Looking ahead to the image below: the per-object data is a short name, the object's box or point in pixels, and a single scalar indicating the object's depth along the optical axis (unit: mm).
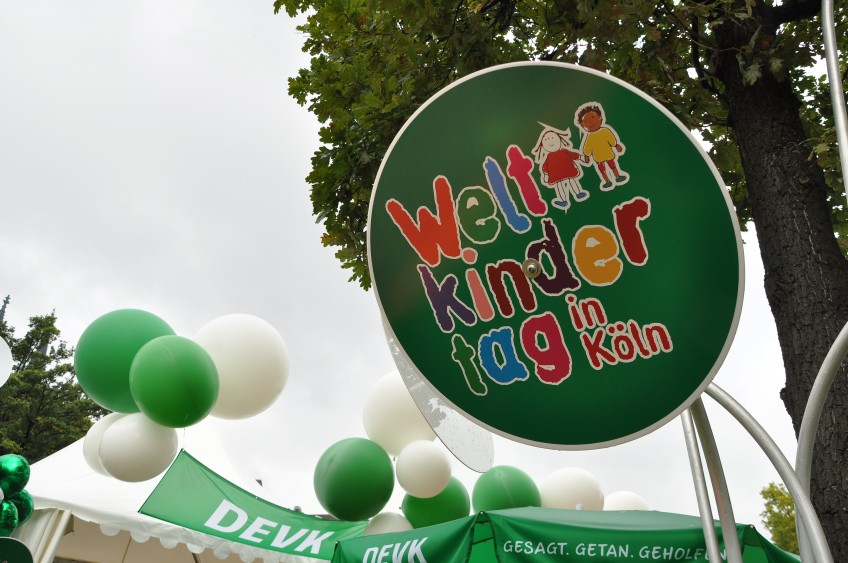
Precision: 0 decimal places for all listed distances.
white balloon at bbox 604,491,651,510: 6898
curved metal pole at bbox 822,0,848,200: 2340
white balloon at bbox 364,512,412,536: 5738
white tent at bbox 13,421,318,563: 5918
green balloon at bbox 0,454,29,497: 4832
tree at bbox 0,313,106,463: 24594
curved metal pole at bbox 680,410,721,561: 2896
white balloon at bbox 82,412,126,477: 5566
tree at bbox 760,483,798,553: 27812
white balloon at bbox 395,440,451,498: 5586
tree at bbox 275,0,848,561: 2861
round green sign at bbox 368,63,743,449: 1982
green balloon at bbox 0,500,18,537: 4766
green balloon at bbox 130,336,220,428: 4656
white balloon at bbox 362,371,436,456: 5977
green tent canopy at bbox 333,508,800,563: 3594
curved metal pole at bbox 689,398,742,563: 2516
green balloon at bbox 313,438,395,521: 5543
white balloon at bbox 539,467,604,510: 6410
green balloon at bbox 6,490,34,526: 4993
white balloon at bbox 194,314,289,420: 5293
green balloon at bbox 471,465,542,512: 6156
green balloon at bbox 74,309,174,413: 5098
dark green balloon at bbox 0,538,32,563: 4199
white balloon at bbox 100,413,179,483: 4852
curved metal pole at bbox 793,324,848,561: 2270
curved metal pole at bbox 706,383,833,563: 2188
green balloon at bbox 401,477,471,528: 5973
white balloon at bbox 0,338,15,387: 5020
